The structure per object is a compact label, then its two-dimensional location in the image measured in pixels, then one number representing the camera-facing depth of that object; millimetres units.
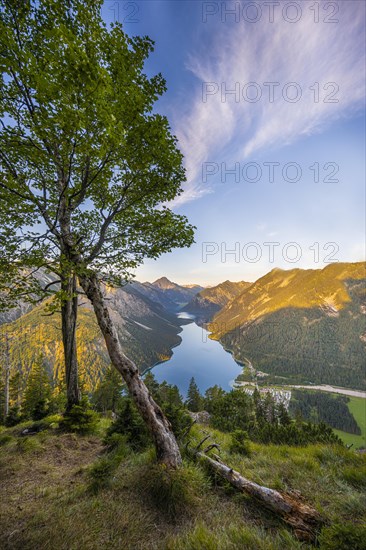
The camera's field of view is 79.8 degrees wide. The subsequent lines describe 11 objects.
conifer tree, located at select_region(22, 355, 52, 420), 41375
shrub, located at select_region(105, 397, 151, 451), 7938
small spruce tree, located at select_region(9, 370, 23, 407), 49606
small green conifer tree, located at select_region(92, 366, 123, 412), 48938
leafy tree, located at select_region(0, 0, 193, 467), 4754
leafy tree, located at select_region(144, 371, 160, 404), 55147
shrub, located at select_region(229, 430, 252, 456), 7902
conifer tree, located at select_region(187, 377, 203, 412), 66375
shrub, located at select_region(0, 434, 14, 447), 9453
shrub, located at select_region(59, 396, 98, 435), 10357
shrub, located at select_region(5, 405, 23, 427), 18312
